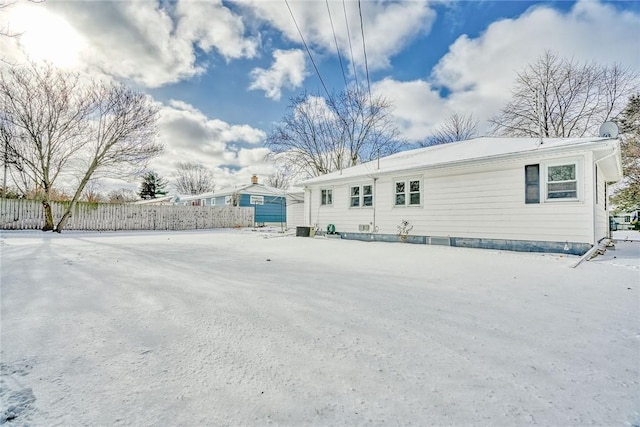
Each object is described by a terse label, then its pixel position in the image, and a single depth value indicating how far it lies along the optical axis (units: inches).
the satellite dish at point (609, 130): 277.1
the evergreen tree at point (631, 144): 594.2
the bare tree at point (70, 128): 469.7
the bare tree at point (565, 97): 645.3
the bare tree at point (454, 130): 908.6
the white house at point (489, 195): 272.4
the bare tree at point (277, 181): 1569.9
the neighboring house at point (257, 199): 942.4
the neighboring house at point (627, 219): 1056.7
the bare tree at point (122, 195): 1596.9
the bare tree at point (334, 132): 889.5
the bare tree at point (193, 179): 1706.4
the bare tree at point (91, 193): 615.3
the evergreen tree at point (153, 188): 1700.3
